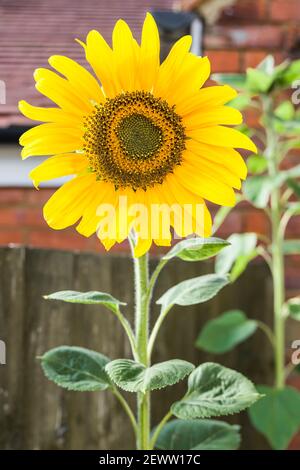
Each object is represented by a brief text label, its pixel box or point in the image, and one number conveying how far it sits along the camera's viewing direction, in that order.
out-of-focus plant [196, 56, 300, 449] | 2.59
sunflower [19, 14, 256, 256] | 1.21
